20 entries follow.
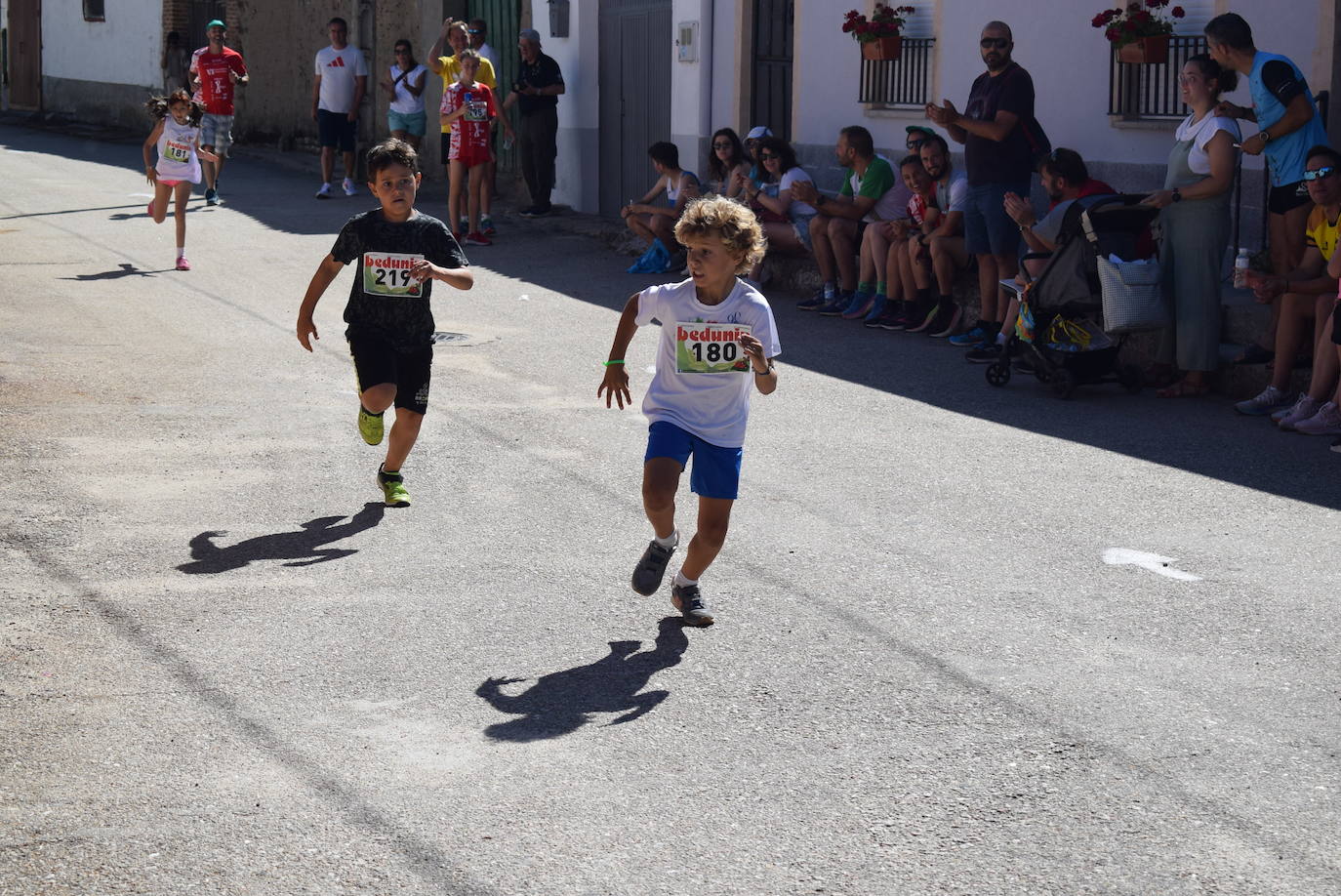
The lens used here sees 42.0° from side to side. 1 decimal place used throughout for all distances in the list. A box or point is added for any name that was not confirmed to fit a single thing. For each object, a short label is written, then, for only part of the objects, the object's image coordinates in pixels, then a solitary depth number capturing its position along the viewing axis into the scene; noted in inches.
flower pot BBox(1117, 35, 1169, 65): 498.6
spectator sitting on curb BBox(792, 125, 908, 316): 536.1
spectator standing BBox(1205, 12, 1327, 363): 391.5
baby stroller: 408.5
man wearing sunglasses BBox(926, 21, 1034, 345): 469.1
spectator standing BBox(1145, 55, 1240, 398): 395.5
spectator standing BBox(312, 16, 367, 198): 860.6
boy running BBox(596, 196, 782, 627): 223.8
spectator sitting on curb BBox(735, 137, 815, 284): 567.5
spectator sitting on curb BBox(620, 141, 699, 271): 628.1
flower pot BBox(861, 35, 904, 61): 617.5
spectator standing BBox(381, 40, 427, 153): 846.5
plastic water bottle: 382.3
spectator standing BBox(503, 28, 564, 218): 765.9
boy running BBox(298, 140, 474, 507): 291.9
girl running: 607.2
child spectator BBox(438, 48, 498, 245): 706.4
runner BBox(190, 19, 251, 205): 832.9
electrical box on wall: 724.0
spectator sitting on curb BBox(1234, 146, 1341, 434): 368.2
